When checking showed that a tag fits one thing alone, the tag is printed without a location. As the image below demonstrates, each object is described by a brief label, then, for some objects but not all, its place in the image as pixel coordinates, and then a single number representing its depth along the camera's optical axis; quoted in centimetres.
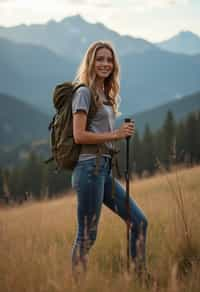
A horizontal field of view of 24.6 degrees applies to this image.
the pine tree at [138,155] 5527
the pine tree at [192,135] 5212
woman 343
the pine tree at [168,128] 5409
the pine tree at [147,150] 5468
